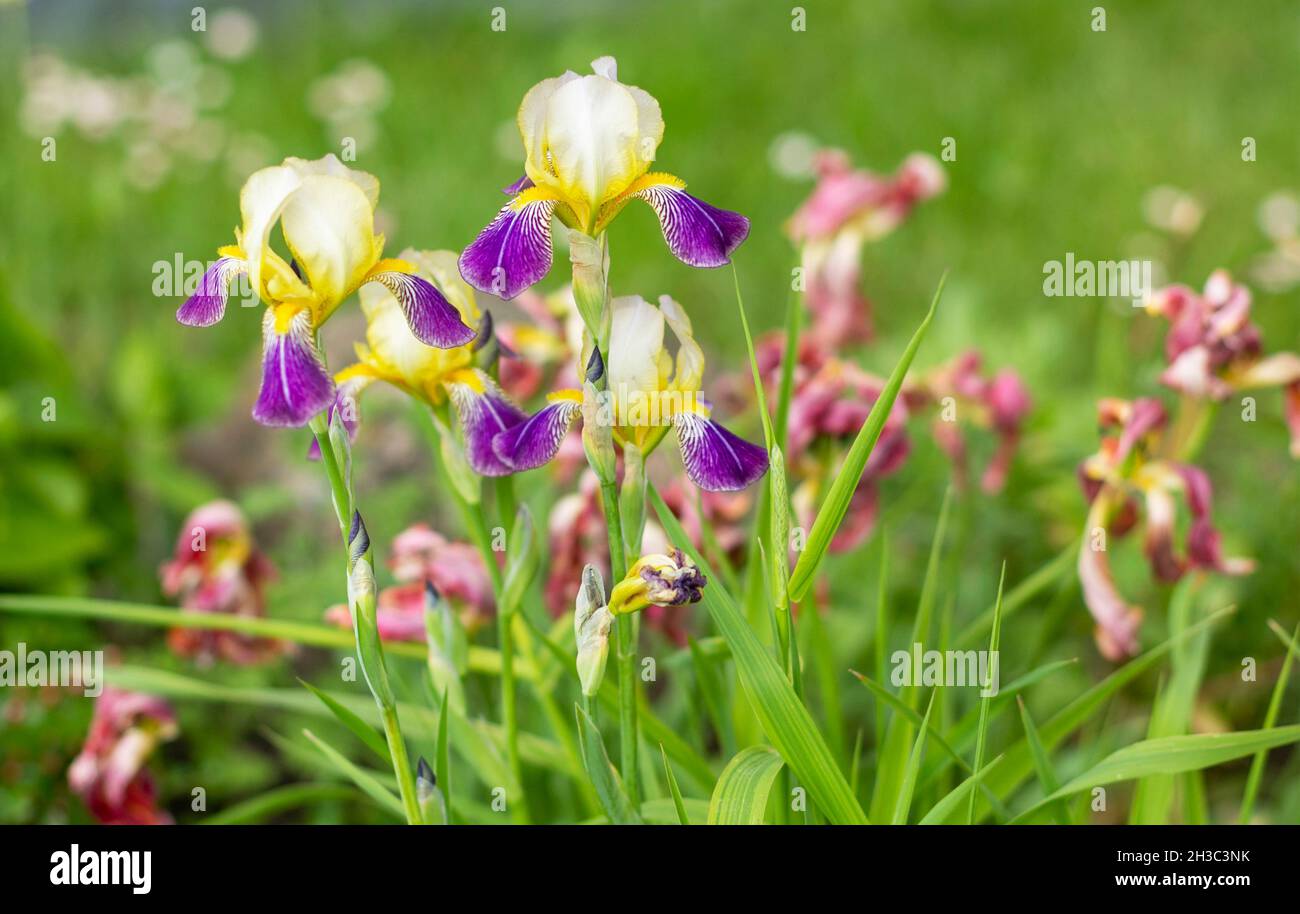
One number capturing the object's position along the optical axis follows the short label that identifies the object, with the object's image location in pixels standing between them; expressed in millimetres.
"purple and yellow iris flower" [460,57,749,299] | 951
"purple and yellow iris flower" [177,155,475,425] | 944
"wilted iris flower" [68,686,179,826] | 1178
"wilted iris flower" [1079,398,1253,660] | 1126
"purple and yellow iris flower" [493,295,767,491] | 967
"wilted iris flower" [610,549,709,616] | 957
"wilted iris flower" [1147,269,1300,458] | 1125
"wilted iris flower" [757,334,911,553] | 1167
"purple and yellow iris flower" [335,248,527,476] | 995
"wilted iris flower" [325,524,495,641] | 1135
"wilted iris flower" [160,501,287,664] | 1208
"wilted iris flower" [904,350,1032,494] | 1245
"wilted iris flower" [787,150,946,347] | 1365
